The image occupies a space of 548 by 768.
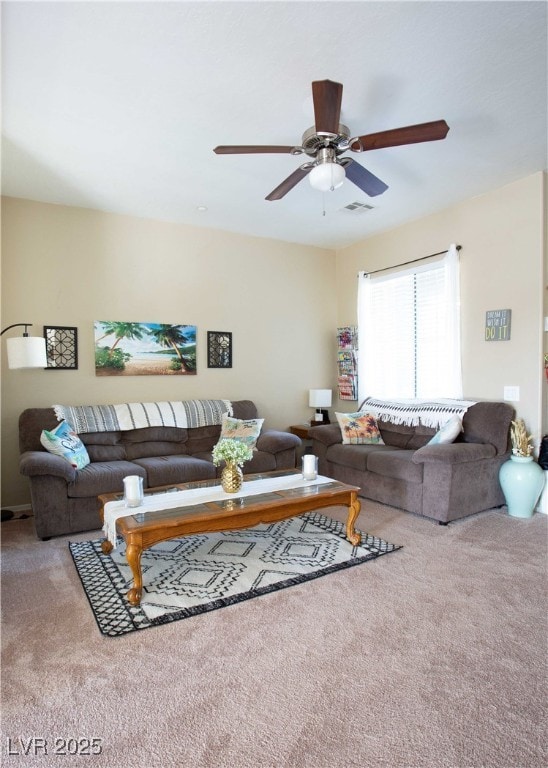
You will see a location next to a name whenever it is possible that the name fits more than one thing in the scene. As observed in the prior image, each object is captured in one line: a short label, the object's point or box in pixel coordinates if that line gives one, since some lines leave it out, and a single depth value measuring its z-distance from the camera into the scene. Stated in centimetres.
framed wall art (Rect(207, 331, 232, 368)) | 520
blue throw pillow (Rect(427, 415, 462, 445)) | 396
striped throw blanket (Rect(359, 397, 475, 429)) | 429
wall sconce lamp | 361
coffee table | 244
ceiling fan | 223
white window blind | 457
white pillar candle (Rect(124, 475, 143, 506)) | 274
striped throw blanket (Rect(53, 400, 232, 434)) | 415
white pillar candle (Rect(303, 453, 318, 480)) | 338
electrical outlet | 407
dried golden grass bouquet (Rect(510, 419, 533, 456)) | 385
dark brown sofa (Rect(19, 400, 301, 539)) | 335
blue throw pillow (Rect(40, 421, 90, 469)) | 363
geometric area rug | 239
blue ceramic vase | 378
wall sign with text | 411
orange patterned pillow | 472
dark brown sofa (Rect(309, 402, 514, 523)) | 364
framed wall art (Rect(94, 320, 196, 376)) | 458
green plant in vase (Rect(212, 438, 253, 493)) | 297
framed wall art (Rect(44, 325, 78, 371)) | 432
